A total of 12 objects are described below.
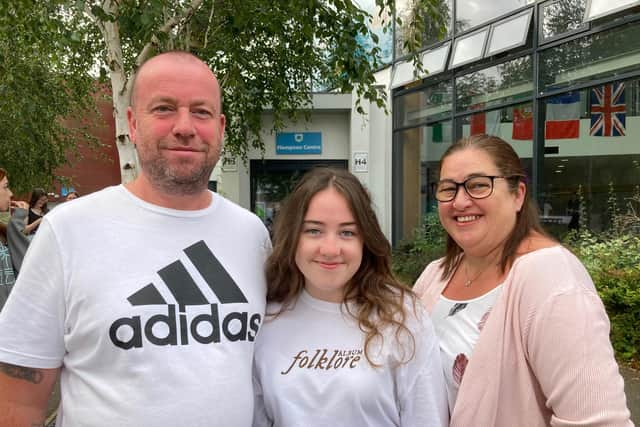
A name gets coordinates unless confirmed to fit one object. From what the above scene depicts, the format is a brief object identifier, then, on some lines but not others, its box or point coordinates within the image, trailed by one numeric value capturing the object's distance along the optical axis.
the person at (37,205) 7.72
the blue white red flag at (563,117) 7.67
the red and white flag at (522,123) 8.41
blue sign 12.81
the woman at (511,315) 1.47
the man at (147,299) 1.60
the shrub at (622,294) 5.14
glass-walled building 6.98
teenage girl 1.72
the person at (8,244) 3.72
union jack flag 7.02
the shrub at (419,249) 9.32
